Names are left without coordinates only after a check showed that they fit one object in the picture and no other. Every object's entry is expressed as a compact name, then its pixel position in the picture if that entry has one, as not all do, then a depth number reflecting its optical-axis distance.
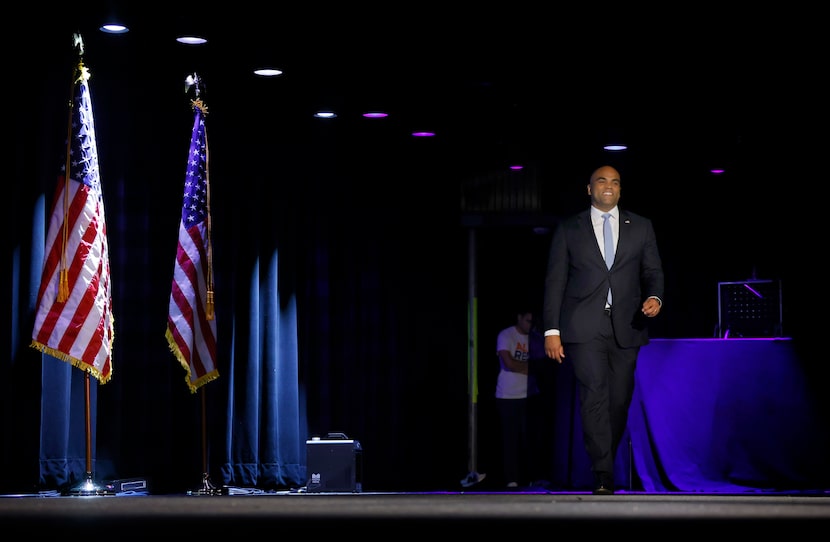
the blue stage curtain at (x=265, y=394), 9.26
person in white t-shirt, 10.69
